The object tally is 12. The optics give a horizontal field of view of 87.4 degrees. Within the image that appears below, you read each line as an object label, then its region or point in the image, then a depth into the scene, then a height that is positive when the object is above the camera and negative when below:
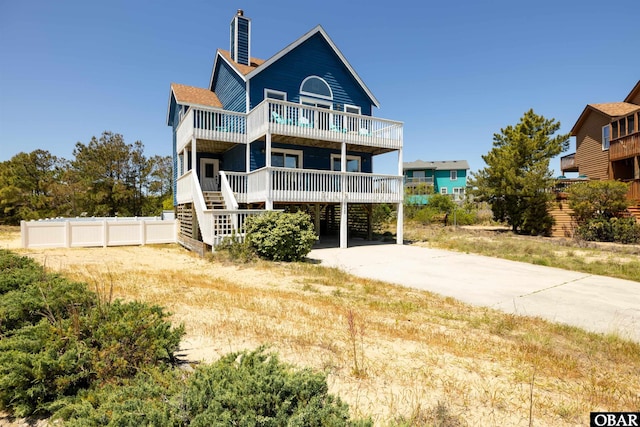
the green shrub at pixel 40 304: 3.60 -0.99
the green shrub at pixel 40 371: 2.60 -1.25
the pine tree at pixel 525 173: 20.36 +2.49
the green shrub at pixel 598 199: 17.30 +0.70
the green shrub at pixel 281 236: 10.82 -0.73
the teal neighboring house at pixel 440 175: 54.24 +6.32
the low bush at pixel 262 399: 2.04 -1.22
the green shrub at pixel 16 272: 4.63 -0.89
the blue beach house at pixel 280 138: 13.88 +3.52
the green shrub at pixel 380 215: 23.41 -0.12
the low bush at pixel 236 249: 10.71 -1.15
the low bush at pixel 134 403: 2.08 -1.29
